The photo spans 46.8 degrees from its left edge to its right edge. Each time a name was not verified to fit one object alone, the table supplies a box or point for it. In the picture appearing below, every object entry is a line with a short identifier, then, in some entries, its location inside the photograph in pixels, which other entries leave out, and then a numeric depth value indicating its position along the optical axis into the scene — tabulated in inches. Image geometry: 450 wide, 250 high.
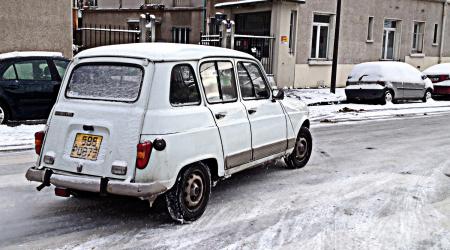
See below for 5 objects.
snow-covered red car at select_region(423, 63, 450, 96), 837.2
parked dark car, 440.5
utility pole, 794.9
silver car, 709.9
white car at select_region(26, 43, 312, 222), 199.8
